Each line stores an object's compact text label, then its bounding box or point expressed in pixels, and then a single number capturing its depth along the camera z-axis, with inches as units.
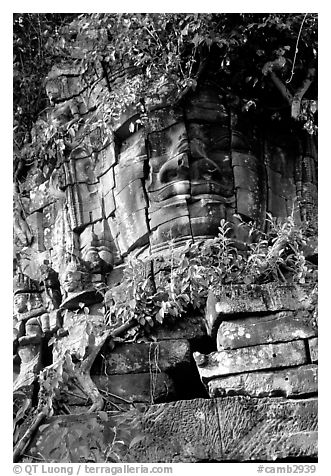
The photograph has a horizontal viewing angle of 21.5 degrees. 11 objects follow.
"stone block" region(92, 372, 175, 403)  259.4
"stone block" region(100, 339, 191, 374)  264.1
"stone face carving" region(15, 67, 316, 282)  294.7
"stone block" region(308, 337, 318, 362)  248.7
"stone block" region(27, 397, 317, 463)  235.1
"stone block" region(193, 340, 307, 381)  250.2
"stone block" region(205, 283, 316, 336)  258.5
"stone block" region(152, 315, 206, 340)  271.1
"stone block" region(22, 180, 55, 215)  330.6
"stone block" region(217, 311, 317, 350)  253.3
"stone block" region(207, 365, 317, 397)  244.7
